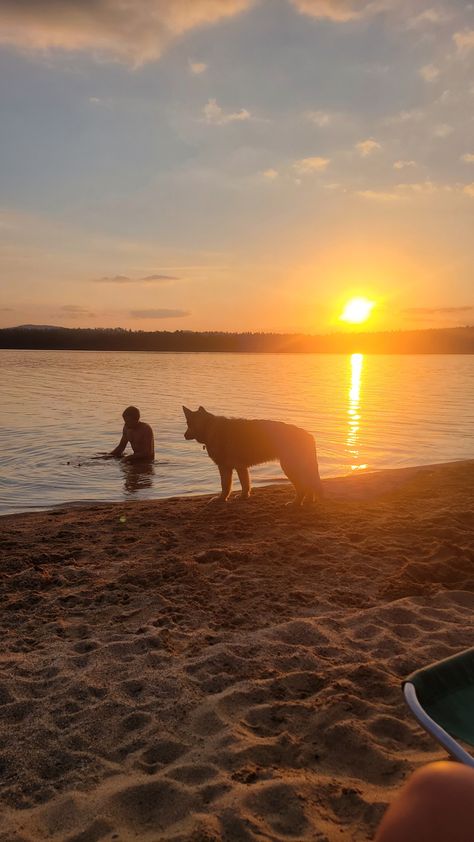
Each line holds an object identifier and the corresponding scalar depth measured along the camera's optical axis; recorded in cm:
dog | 887
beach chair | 266
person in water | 1338
